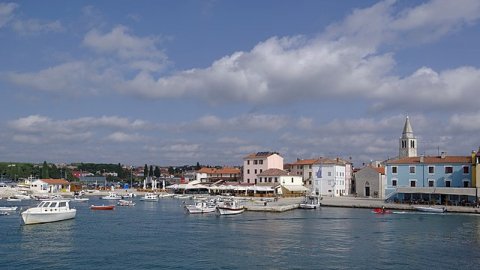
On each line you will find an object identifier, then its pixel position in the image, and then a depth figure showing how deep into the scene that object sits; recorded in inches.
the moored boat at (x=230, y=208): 2315.2
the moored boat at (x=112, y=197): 3528.5
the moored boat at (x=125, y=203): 2988.2
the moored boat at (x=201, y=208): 2404.8
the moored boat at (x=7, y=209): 2433.8
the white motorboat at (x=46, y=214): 1867.6
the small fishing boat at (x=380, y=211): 2380.8
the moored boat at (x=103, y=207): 2691.9
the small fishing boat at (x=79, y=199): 3347.7
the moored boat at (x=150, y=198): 3451.8
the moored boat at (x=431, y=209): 2372.3
